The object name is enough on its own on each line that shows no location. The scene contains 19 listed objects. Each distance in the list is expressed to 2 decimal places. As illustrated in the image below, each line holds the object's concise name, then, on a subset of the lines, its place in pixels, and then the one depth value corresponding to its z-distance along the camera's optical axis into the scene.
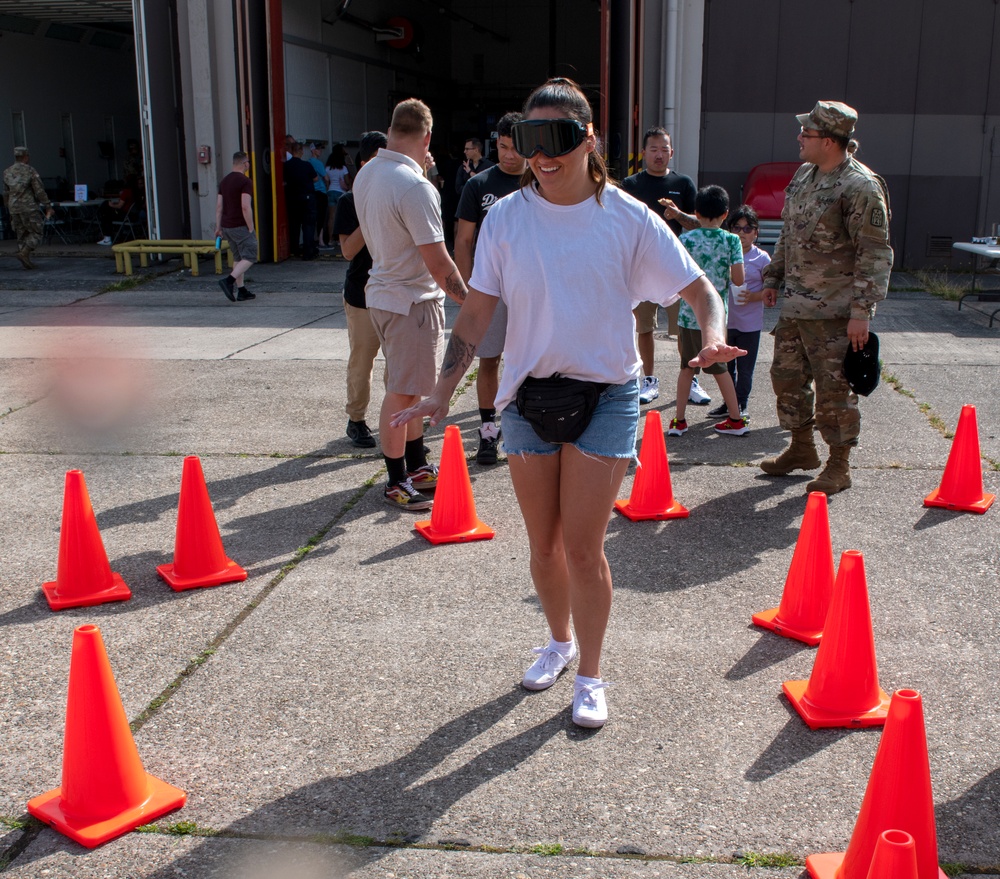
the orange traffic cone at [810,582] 4.02
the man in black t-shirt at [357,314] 6.08
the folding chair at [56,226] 20.16
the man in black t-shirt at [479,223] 6.05
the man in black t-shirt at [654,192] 7.37
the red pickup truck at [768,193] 14.55
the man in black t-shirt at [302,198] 16.72
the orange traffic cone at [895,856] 2.21
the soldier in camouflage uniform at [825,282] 5.18
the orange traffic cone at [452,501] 5.09
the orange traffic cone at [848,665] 3.35
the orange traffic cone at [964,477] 5.43
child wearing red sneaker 6.46
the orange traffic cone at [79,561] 4.37
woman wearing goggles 3.06
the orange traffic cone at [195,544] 4.58
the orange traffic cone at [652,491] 5.34
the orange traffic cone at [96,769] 2.89
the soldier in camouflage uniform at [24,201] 15.66
